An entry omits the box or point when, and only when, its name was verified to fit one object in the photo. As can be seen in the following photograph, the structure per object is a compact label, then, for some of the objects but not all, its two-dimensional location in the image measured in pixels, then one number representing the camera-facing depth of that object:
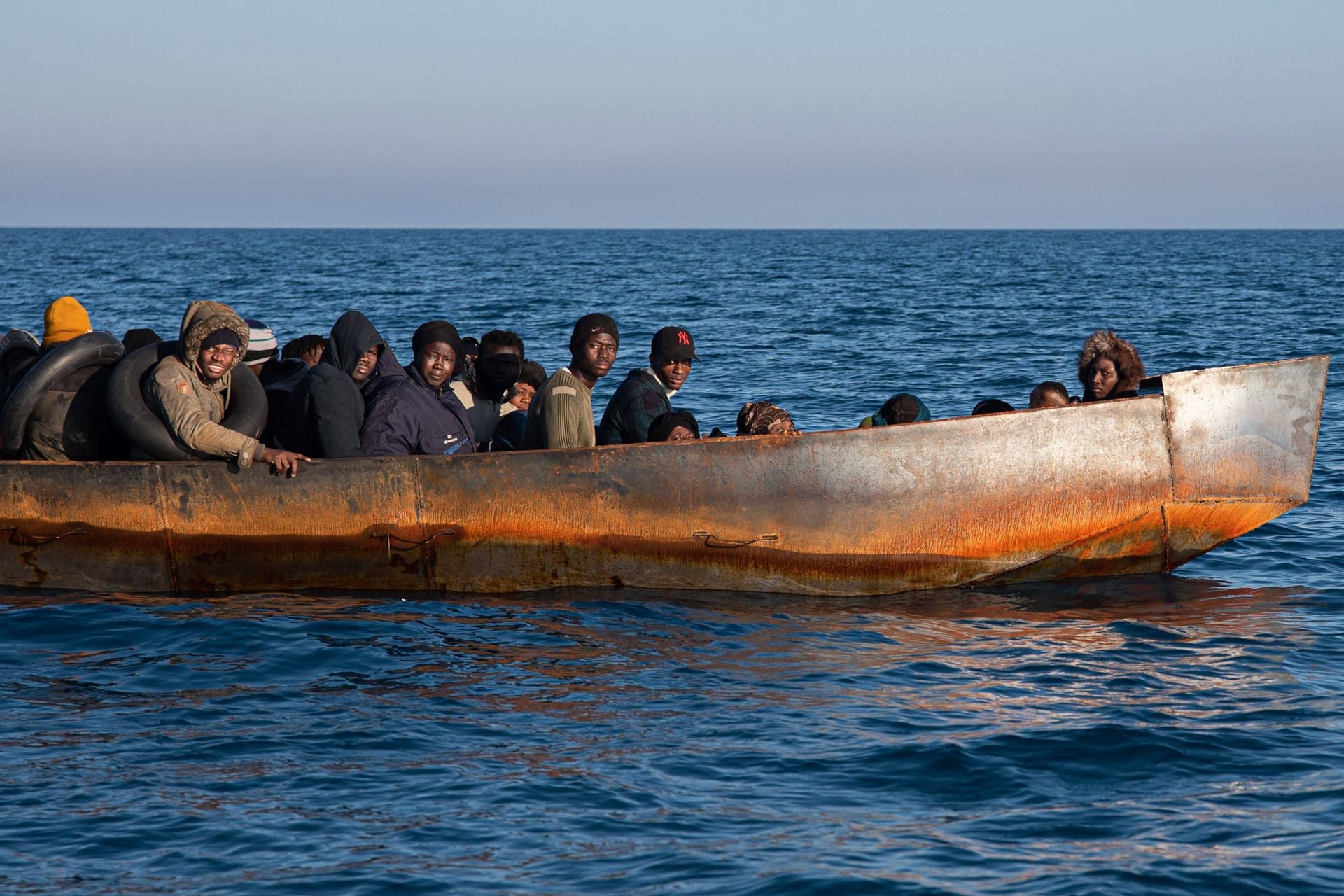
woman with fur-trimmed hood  16.30
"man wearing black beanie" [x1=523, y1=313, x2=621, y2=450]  15.64
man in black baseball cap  15.76
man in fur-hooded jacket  14.64
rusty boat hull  15.37
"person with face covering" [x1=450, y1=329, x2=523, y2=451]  17.55
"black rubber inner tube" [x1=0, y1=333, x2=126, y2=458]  15.48
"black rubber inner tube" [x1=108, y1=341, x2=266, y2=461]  15.10
